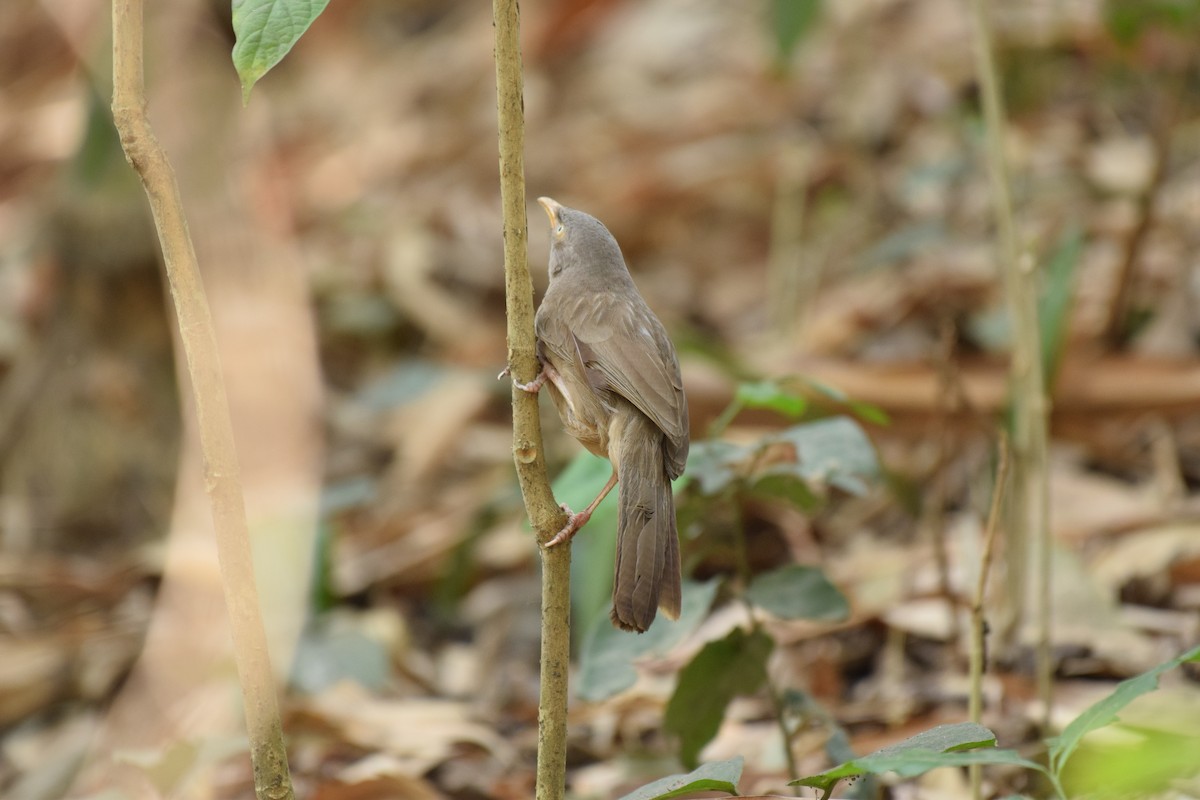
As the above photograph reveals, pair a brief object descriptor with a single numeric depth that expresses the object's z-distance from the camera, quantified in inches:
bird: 175.5
